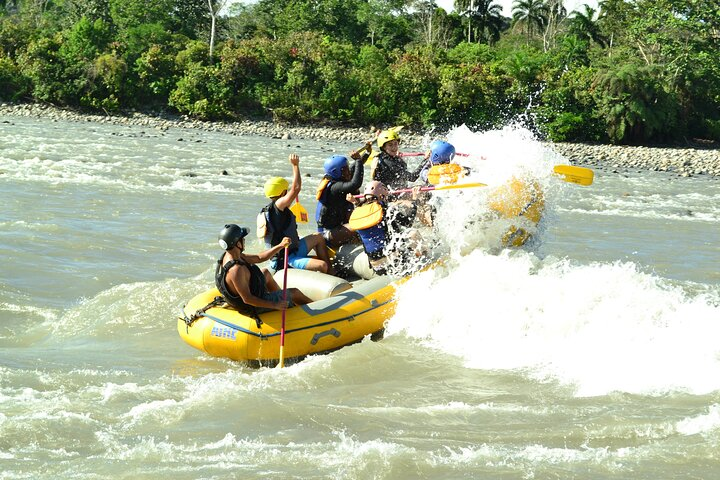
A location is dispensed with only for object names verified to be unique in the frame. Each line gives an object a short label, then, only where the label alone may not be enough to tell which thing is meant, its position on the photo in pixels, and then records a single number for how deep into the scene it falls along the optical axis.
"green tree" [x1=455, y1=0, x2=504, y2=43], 100.32
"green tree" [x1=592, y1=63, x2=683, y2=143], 70.30
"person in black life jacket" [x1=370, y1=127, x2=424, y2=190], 16.53
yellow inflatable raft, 13.45
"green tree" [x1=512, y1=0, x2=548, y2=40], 104.46
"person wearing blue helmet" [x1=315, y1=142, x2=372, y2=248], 15.66
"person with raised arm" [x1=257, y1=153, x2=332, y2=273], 14.33
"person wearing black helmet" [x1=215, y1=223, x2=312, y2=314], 12.93
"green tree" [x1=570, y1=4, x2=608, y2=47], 89.30
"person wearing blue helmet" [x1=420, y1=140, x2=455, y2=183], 16.30
